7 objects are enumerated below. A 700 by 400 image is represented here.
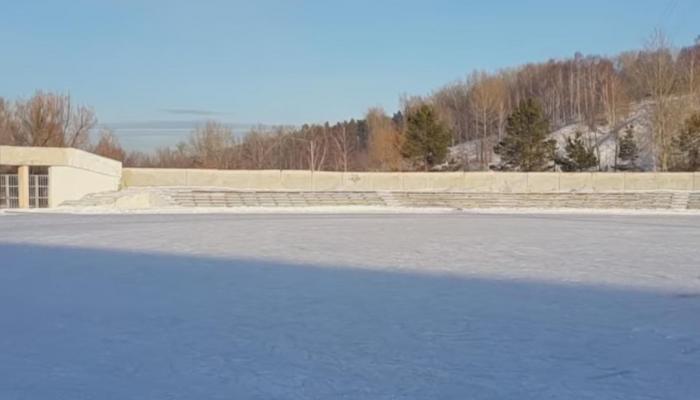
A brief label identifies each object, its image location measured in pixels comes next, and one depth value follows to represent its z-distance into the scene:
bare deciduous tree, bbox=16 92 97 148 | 63.09
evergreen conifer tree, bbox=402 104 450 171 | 61.59
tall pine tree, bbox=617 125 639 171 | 68.25
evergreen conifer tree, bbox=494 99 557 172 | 62.03
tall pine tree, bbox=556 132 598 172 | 61.34
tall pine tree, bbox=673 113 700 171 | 58.94
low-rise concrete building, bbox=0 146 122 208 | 35.94
